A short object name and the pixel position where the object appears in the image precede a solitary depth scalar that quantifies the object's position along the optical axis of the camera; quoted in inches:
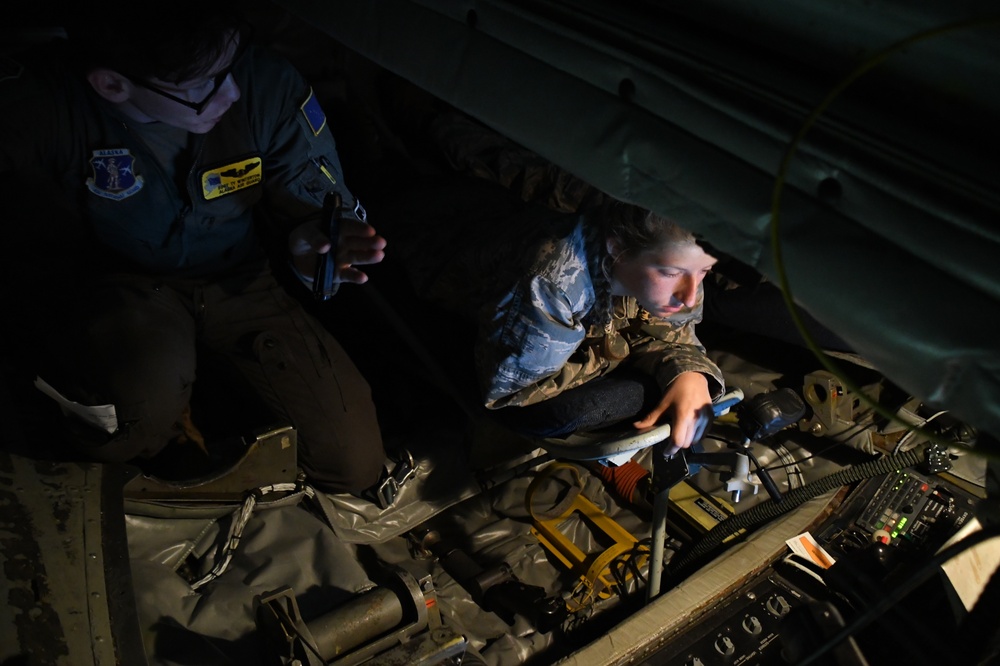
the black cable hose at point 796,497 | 89.0
